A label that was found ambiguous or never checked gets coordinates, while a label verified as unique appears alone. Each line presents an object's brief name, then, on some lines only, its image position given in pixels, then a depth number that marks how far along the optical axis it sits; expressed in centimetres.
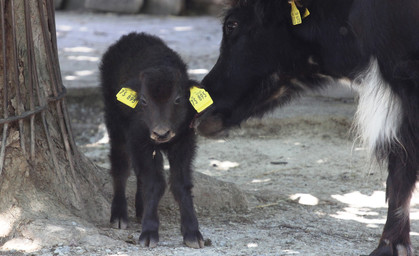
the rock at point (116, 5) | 3031
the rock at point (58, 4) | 3132
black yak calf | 897
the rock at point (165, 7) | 3020
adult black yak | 836
